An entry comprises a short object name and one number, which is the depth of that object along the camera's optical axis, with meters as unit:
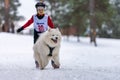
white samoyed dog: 11.60
